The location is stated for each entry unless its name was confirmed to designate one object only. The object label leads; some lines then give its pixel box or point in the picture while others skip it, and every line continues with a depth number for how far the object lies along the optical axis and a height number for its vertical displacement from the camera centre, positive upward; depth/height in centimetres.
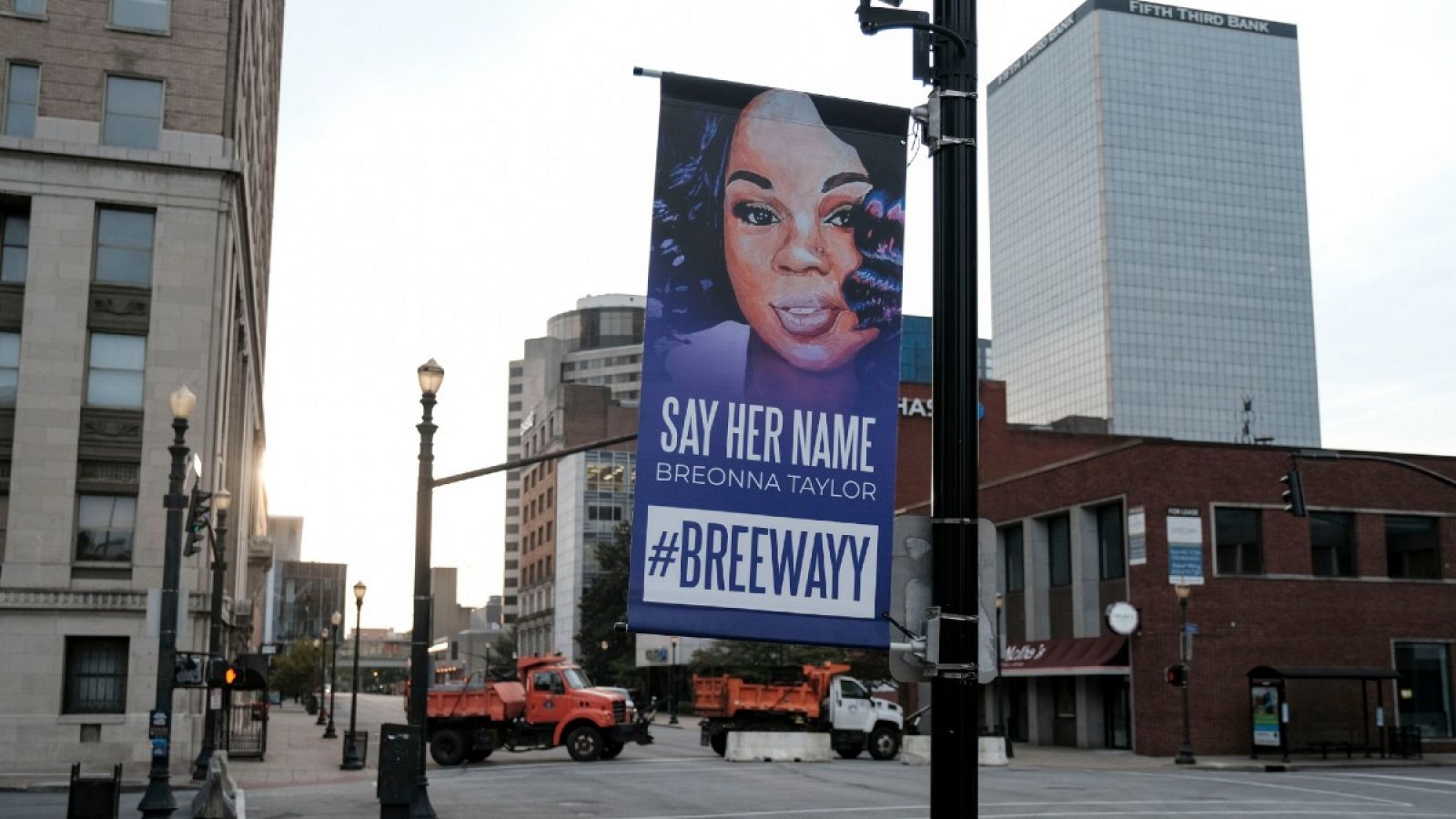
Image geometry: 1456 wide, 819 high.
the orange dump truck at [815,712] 4272 -268
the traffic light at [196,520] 2797 +196
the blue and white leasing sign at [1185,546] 4547 +246
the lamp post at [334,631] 6070 -63
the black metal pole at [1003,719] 4290 -306
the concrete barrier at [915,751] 4047 -362
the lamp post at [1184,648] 4097 -69
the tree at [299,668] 14075 -505
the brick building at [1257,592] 4541 +104
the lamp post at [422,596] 2072 +32
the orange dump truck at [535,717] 4003 -272
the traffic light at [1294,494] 3028 +276
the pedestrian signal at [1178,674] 4062 -140
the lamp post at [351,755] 3853 -369
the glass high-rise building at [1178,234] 19000 +5180
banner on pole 748 +132
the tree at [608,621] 10138 -6
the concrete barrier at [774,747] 4000 -350
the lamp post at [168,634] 2209 -28
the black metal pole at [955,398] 691 +111
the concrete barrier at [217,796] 1542 -194
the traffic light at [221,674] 2740 -112
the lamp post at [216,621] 3334 -9
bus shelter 4310 -275
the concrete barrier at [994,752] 4050 -363
